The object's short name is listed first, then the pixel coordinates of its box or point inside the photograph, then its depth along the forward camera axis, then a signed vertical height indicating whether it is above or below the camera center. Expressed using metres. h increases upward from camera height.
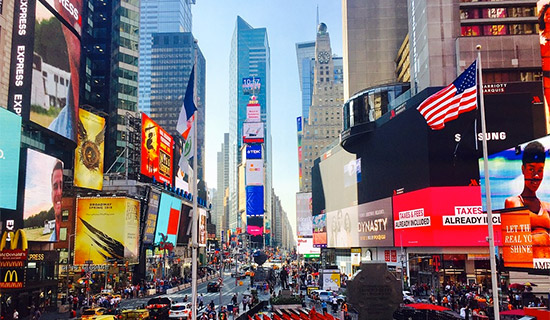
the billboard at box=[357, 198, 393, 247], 76.56 +2.28
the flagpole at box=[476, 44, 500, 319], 17.60 +0.54
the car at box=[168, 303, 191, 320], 36.94 -4.77
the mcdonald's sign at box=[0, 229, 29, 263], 46.48 +0.22
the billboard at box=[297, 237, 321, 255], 135.38 -1.89
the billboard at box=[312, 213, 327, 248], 123.42 +2.06
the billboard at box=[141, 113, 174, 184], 77.41 +13.49
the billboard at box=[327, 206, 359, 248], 94.90 +2.10
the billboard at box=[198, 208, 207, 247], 114.47 +2.70
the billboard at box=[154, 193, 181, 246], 83.38 +3.70
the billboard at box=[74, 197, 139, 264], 68.44 +1.47
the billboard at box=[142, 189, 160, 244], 78.16 +3.51
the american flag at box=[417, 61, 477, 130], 19.81 +5.34
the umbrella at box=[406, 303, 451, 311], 30.18 -3.79
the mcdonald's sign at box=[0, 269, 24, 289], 40.58 -2.70
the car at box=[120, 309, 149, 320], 33.80 -4.55
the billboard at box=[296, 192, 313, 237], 188.62 +11.90
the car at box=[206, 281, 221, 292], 68.69 -5.82
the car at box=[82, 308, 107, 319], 35.47 -4.59
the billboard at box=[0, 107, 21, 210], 44.06 +6.98
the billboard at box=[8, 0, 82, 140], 50.72 +17.09
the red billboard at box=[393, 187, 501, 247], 62.03 +2.33
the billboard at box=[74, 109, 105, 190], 66.19 +11.14
